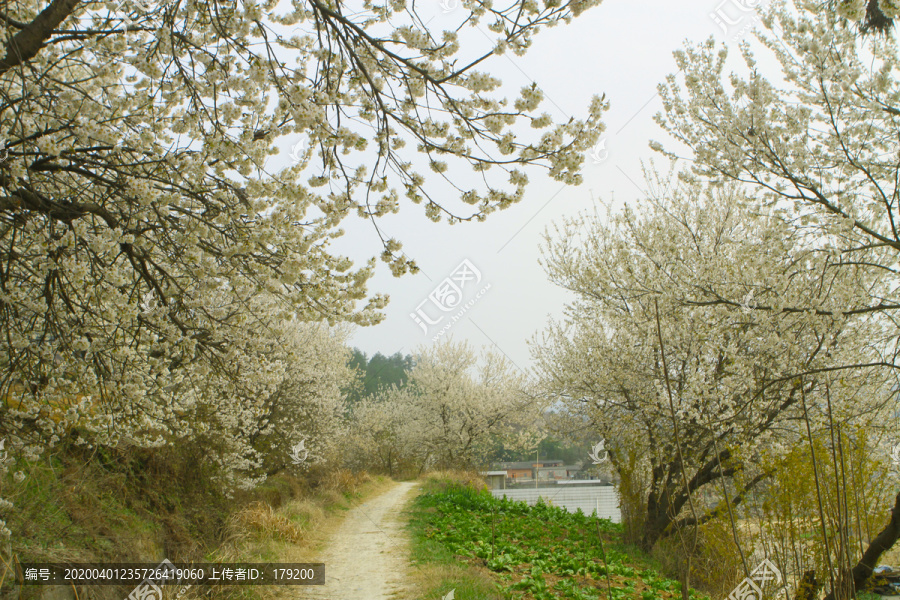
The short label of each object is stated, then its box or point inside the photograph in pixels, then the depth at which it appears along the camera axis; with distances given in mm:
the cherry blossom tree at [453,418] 24156
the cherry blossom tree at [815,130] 4816
